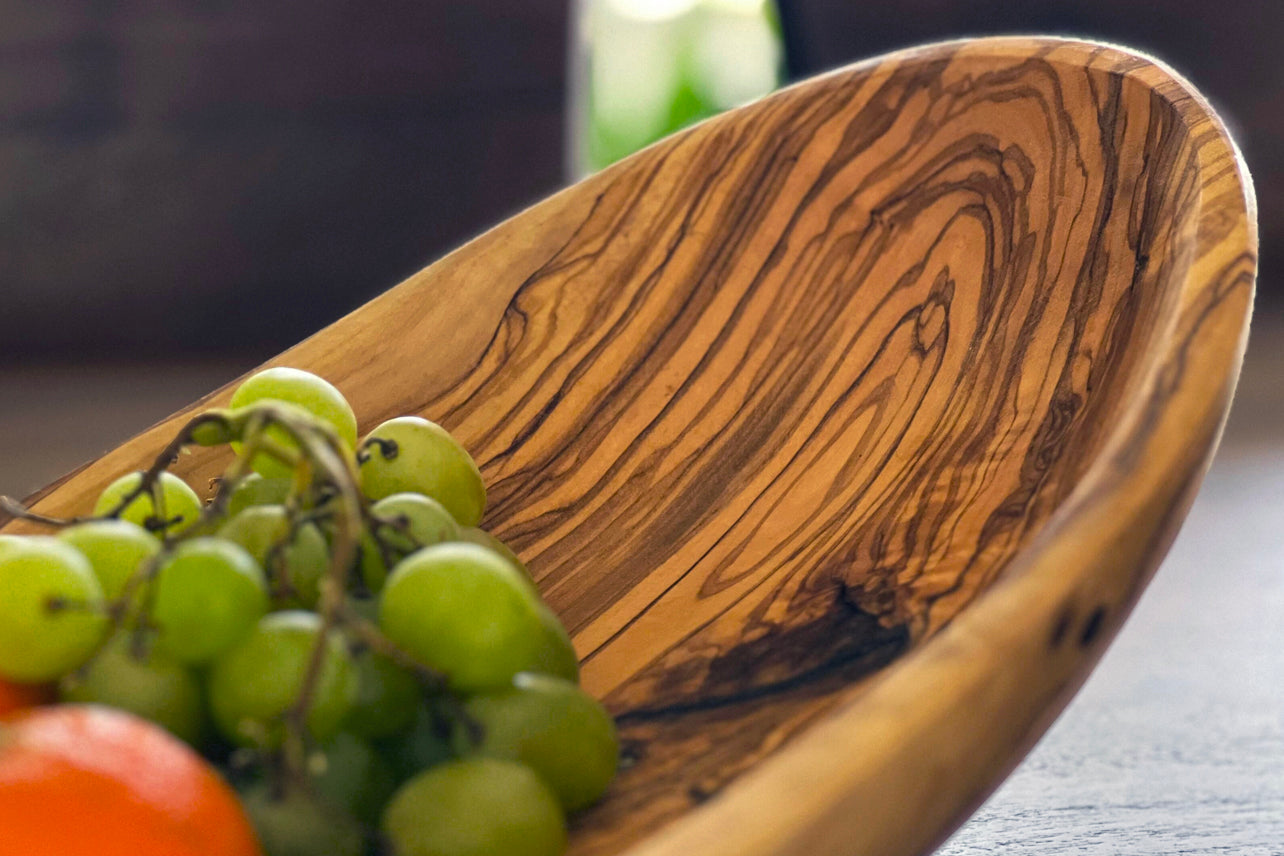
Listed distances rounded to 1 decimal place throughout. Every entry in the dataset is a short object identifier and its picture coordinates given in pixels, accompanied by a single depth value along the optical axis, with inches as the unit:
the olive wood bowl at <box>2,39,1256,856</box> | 16.8
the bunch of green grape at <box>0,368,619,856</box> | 17.6
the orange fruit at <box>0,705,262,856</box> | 16.6
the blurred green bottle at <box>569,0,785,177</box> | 47.4
